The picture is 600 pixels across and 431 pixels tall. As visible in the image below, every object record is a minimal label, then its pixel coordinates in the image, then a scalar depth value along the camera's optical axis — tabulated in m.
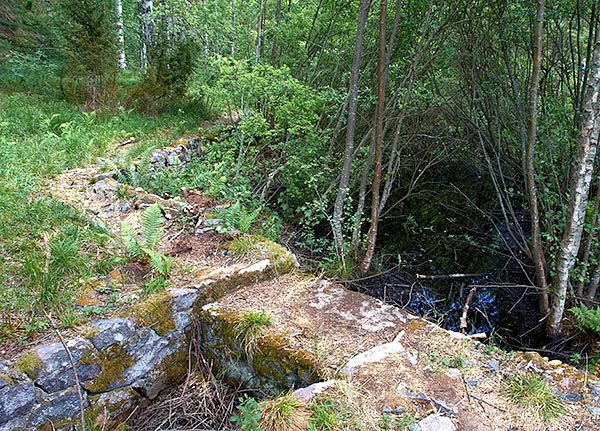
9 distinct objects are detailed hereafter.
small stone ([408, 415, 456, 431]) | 1.91
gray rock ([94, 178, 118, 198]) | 4.10
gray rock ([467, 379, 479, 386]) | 2.24
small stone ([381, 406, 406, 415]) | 2.01
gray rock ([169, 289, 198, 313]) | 2.71
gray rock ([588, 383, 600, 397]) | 2.25
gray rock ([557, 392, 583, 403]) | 2.19
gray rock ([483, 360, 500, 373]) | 2.38
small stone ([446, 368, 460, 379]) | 2.29
